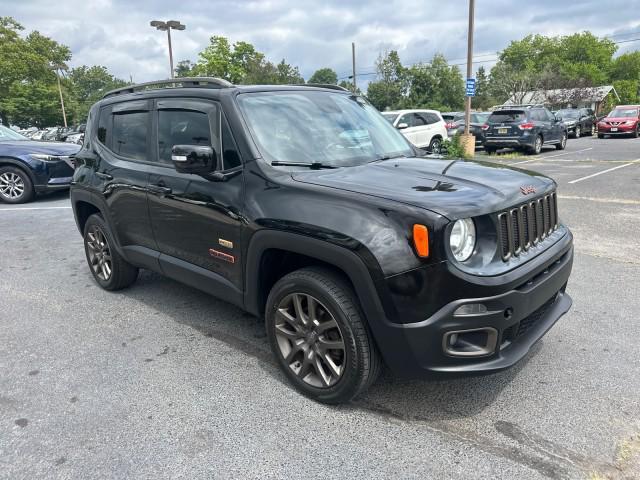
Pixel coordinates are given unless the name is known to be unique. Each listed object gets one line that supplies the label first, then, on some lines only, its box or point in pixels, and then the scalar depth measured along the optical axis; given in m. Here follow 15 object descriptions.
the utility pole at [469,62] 16.41
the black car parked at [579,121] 26.72
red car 25.23
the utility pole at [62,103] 48.83
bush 15.06
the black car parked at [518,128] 16.89
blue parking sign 16.83
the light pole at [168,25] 26.24
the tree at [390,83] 59.00
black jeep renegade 2.43
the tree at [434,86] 58.03
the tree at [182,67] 84.06
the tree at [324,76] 114.34
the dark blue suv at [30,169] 9.70
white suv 16.03
